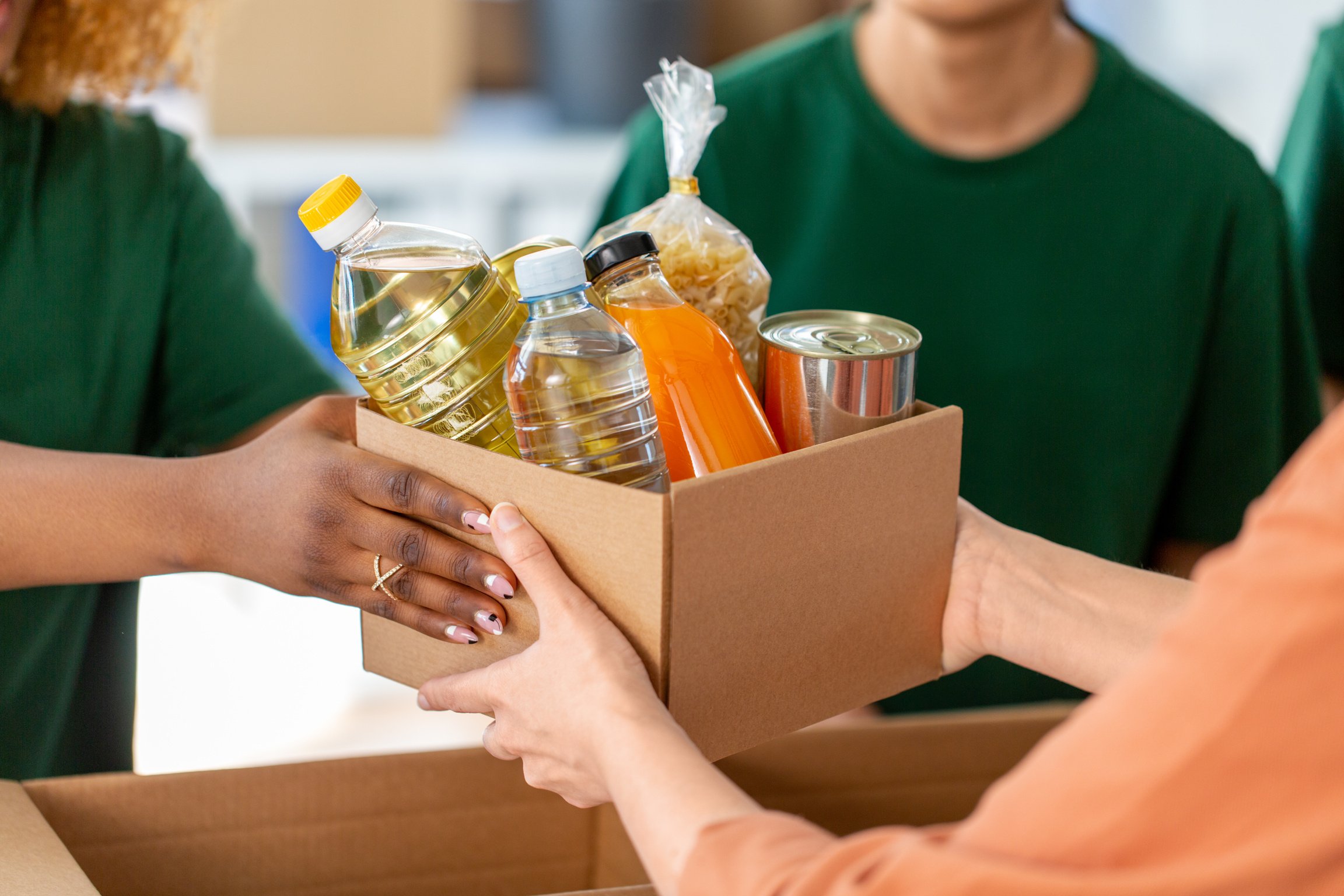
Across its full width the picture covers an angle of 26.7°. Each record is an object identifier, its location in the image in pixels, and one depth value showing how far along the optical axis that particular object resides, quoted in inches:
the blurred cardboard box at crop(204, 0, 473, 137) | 117.4
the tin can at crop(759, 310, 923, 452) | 48.7
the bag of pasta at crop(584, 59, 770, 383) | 50.5
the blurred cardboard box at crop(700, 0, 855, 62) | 134.9
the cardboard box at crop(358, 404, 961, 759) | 46.3
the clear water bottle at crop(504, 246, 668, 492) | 46.5
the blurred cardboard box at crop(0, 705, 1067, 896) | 51.8
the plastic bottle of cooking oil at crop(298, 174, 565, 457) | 48.2
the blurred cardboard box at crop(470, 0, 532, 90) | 135.0
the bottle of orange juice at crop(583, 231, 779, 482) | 47.8
